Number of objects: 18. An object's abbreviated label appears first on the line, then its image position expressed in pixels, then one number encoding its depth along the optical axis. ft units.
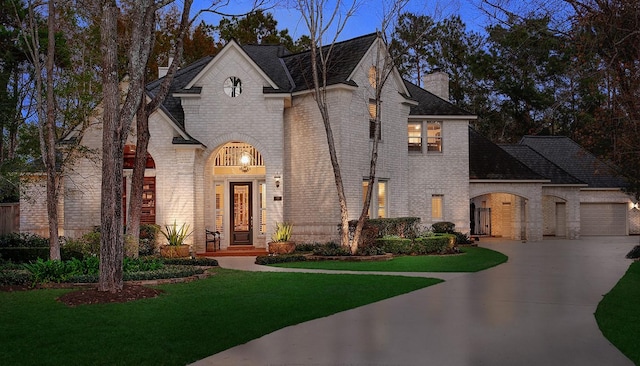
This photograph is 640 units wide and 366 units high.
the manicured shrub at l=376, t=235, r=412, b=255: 65.72
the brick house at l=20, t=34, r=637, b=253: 70.13
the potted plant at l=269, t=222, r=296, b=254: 68.29
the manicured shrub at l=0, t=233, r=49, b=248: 66.18
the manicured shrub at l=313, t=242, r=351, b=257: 62.35
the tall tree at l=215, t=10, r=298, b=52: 142.51
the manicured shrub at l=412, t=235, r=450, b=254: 67.21
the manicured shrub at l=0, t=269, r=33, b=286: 40.50
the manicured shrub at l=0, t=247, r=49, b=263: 54.13
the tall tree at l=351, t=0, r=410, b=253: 62.87
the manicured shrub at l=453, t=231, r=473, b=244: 83.80
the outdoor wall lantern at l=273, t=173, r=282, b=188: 72.45
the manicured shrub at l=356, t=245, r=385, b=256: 62.38
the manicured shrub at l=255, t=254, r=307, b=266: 59.06
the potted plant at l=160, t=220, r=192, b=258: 64.23
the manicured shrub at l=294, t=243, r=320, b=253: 70.95
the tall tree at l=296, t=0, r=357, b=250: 63.00
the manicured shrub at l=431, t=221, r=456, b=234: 85.35
